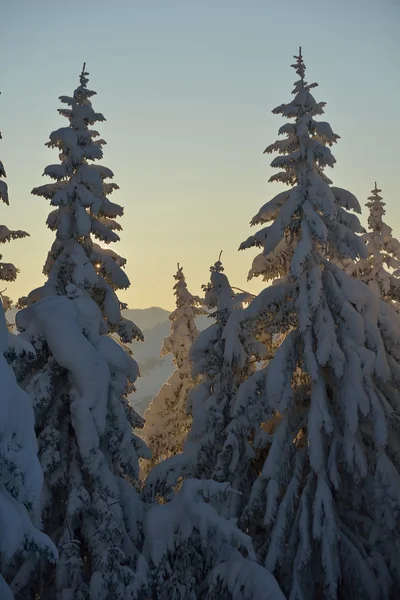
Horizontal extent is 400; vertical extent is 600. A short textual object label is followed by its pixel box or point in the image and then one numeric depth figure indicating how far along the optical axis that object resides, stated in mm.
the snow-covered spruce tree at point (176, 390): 28328
